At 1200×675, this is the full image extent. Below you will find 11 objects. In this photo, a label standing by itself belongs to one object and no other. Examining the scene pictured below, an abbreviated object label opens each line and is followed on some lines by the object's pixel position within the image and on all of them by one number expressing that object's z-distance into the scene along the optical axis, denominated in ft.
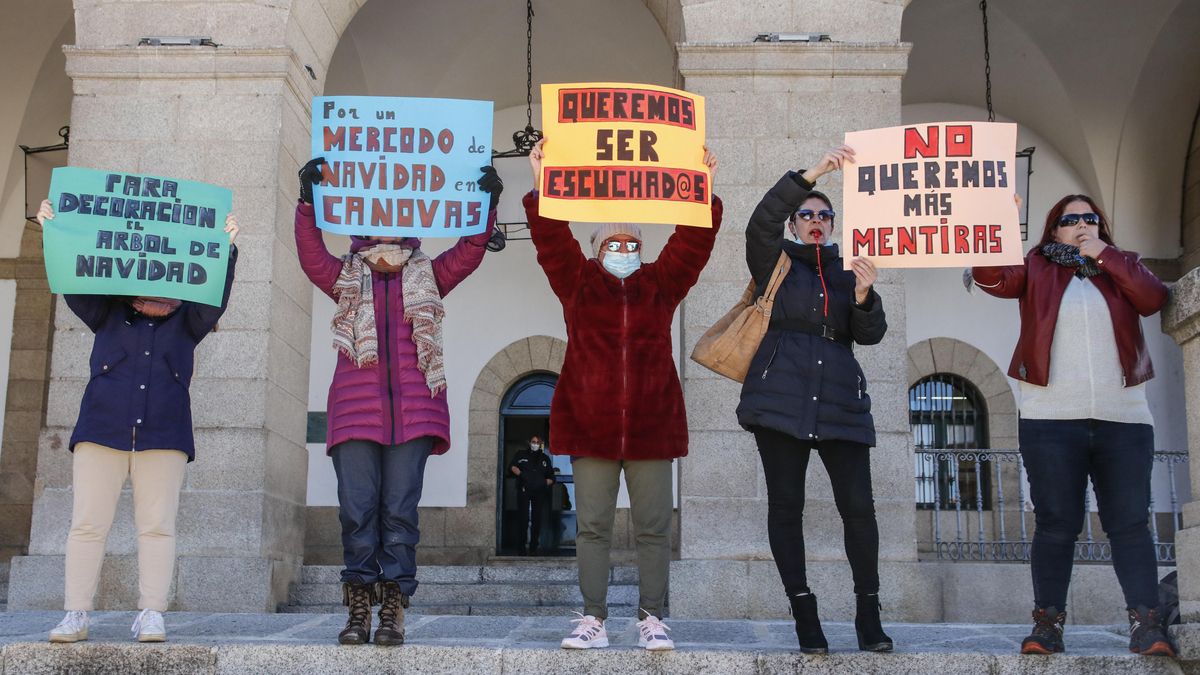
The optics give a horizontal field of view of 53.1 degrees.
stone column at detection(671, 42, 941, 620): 24.18
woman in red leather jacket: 14.78
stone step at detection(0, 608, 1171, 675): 14.44
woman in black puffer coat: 14.93
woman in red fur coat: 15.53
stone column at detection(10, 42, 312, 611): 24.97
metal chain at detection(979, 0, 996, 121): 39.50
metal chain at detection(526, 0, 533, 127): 40.04
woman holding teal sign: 15.84
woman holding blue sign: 15.39
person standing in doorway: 42.65
